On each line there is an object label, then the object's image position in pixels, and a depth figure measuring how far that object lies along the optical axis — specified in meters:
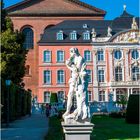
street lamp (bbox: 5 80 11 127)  20.84
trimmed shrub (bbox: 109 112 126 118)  32.75
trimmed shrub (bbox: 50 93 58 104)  50.28
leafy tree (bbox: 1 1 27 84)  25.73
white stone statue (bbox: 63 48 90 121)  10.23
